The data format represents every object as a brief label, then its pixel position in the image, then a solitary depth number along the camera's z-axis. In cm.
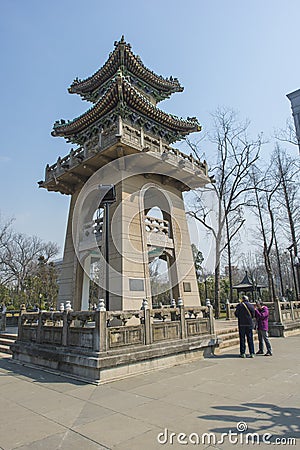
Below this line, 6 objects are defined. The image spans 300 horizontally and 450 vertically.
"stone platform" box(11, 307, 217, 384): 623
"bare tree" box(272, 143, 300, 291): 2224
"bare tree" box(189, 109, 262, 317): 2084
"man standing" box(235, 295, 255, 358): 830
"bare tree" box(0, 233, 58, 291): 3246
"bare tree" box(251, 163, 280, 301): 2172
